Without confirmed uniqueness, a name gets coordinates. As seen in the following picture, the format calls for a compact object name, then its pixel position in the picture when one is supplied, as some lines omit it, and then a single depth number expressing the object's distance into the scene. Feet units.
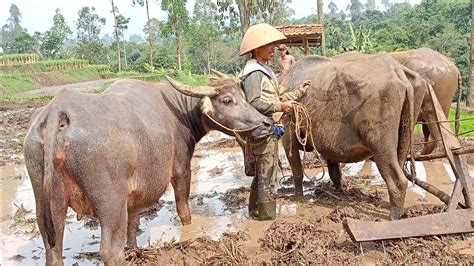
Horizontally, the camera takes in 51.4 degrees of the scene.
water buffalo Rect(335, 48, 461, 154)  23.99
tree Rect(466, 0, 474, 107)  46.89
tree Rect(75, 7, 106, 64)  171.12
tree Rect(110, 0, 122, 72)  143.95
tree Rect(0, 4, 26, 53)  182.80
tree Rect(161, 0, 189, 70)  111.75
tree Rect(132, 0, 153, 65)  132.81
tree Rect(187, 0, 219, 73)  145.18
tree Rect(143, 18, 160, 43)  128.09
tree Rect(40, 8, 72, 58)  167.84
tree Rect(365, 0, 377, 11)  391.04
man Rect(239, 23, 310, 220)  16.42
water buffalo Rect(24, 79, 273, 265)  10.66
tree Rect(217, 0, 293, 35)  74.64
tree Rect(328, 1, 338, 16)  392.16
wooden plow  13.76
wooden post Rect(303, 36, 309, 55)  47.80
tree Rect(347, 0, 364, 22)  346.13
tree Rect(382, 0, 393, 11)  477.90
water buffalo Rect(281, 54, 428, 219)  16.49
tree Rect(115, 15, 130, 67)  151.64
